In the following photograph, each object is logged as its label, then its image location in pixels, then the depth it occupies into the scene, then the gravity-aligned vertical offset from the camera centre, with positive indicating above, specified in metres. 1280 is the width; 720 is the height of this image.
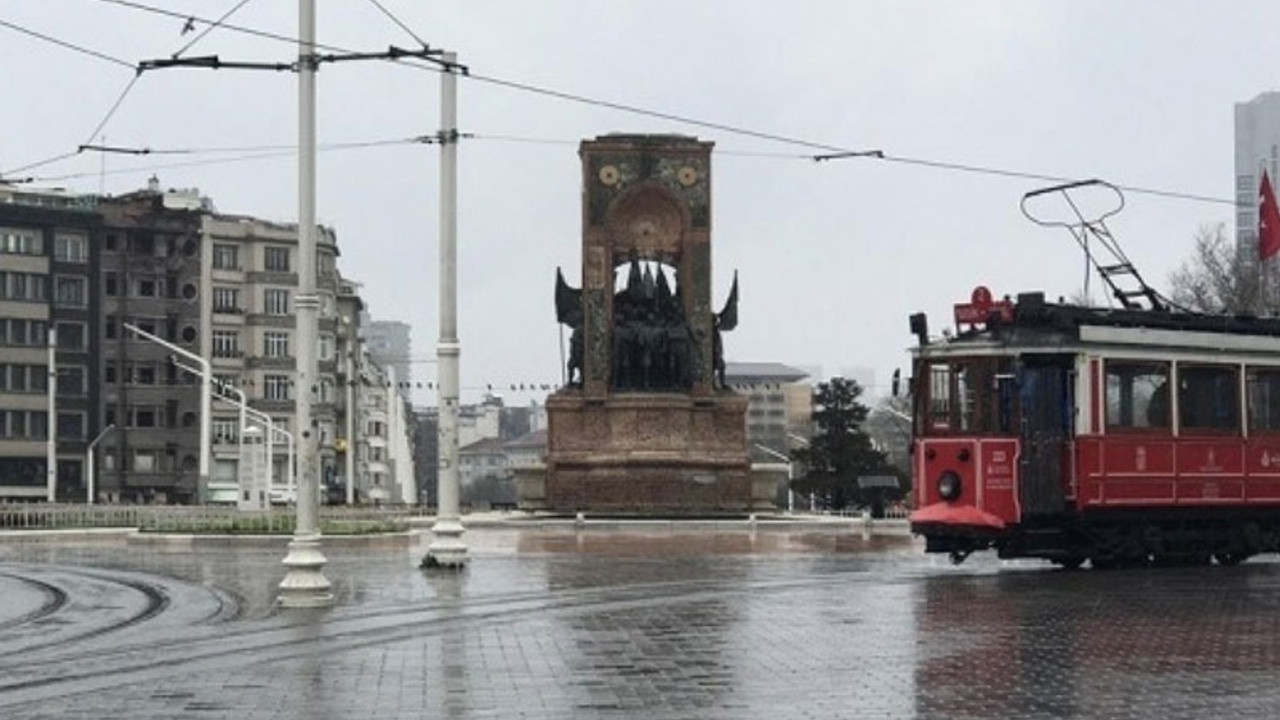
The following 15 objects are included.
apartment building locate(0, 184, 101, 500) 99.62 +6.87
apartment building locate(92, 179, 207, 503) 102.75 +6.45
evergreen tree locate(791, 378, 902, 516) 69.38 +0.15
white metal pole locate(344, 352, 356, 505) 104.50 +2.84
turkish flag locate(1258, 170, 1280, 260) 37.69 +4.58
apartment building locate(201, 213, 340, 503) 104.94 +7.80
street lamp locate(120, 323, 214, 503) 65.00 +1.45
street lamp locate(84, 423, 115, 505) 90.04 -0.20
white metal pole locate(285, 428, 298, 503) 86.66 -0.86
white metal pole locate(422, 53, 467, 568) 26.94 +1.48
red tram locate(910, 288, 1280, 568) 25.22 +0.34
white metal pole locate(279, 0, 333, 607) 21.34 +1.48
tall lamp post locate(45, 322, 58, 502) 82.56 +1.02
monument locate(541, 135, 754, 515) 51.66 +3.10
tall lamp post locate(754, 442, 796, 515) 75.75 -0.56
